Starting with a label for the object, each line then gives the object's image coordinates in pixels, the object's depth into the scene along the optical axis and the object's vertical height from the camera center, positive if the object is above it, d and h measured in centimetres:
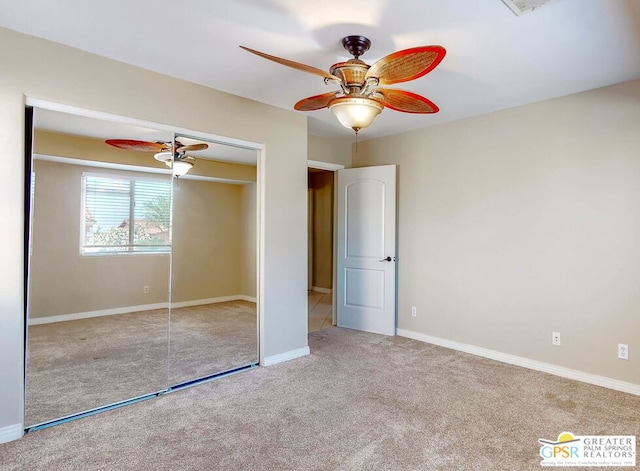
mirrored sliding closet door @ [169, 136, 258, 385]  325 -23
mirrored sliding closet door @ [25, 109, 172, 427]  255 -22
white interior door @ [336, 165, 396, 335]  462 -9
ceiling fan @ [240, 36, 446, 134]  200 +93
